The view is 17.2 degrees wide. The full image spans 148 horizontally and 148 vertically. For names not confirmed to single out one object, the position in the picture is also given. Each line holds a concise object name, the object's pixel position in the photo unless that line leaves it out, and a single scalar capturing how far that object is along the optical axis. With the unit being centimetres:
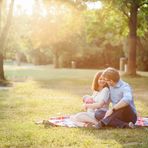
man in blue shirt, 984
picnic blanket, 1024
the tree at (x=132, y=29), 3272
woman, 1010
